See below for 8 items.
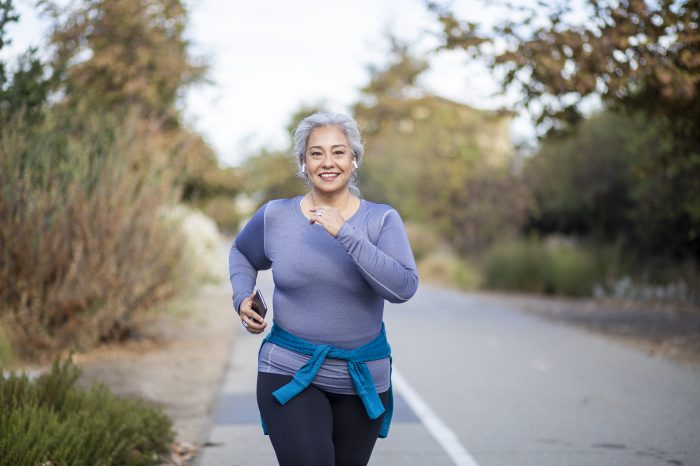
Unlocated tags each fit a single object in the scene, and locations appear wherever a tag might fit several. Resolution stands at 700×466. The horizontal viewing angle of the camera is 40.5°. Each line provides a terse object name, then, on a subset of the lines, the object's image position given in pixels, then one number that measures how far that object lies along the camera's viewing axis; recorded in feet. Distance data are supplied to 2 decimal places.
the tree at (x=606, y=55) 36.19
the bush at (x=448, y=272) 104.29
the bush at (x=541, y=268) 84.38
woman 12.10
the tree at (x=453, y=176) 112.68
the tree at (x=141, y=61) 52.13
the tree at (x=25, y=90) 29.71
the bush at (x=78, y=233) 32.45
